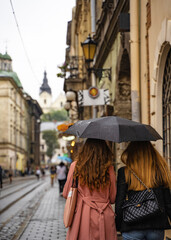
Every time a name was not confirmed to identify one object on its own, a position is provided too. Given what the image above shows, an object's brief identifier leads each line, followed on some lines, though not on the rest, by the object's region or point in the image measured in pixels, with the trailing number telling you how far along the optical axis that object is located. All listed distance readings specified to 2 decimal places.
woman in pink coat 3.93
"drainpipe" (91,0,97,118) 18.67
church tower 173.00
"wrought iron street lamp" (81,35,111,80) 13.18
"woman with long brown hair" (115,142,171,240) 3.64
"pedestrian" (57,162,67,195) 20.27
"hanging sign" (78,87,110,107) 13.59
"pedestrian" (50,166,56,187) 32.05
